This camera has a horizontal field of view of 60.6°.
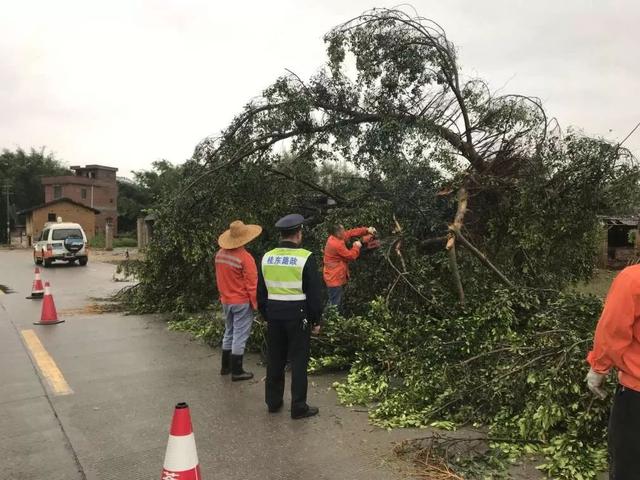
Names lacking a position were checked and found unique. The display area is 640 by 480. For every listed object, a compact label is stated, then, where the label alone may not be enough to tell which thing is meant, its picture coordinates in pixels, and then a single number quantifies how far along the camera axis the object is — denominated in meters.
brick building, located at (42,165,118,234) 58.34
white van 21.56
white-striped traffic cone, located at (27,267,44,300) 11.90
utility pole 46.86
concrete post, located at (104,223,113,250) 36.41
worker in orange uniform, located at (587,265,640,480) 2.34
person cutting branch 7.04
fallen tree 4.22
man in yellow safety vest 4.49
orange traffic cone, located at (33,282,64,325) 8.77
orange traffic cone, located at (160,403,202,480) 2.72
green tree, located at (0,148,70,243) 61.25
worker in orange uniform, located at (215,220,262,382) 5.56
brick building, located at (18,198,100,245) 45.22
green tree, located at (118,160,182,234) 56.78
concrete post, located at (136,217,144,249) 30.98
